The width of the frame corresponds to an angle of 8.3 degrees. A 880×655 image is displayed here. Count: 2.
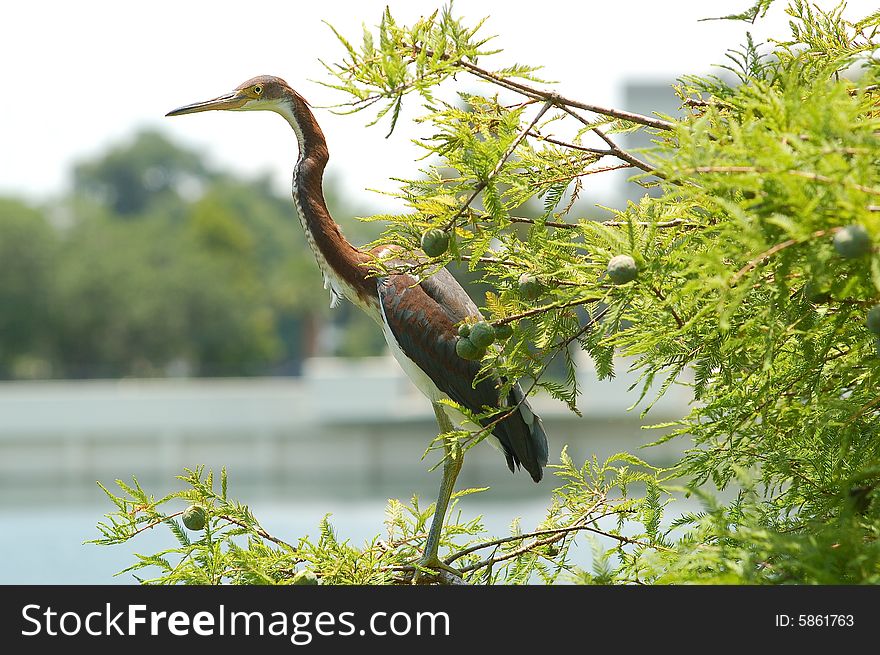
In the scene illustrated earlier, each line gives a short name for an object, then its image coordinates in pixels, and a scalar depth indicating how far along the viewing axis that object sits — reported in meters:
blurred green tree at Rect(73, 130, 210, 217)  117.75
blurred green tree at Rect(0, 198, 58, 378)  64.84
